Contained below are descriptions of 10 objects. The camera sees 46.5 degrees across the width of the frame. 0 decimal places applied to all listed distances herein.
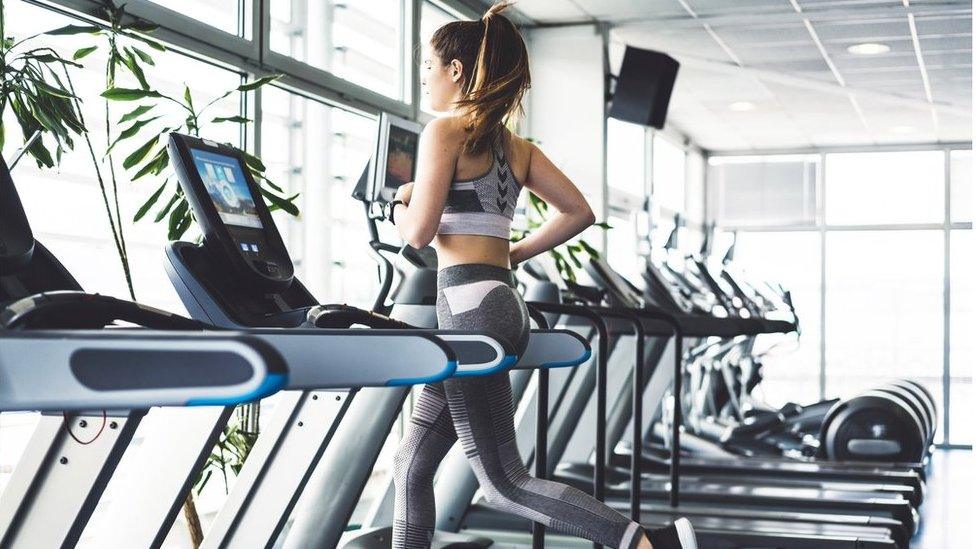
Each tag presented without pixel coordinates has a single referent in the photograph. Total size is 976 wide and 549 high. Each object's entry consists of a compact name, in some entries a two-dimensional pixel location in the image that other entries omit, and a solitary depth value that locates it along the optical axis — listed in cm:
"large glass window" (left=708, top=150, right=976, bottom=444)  999
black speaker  638
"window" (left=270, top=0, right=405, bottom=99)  449
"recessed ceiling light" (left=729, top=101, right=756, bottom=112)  875
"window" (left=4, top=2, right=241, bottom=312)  328
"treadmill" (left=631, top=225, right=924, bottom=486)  514
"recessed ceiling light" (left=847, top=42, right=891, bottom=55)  692
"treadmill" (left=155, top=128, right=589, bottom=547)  135
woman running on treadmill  213
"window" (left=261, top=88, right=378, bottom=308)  452
